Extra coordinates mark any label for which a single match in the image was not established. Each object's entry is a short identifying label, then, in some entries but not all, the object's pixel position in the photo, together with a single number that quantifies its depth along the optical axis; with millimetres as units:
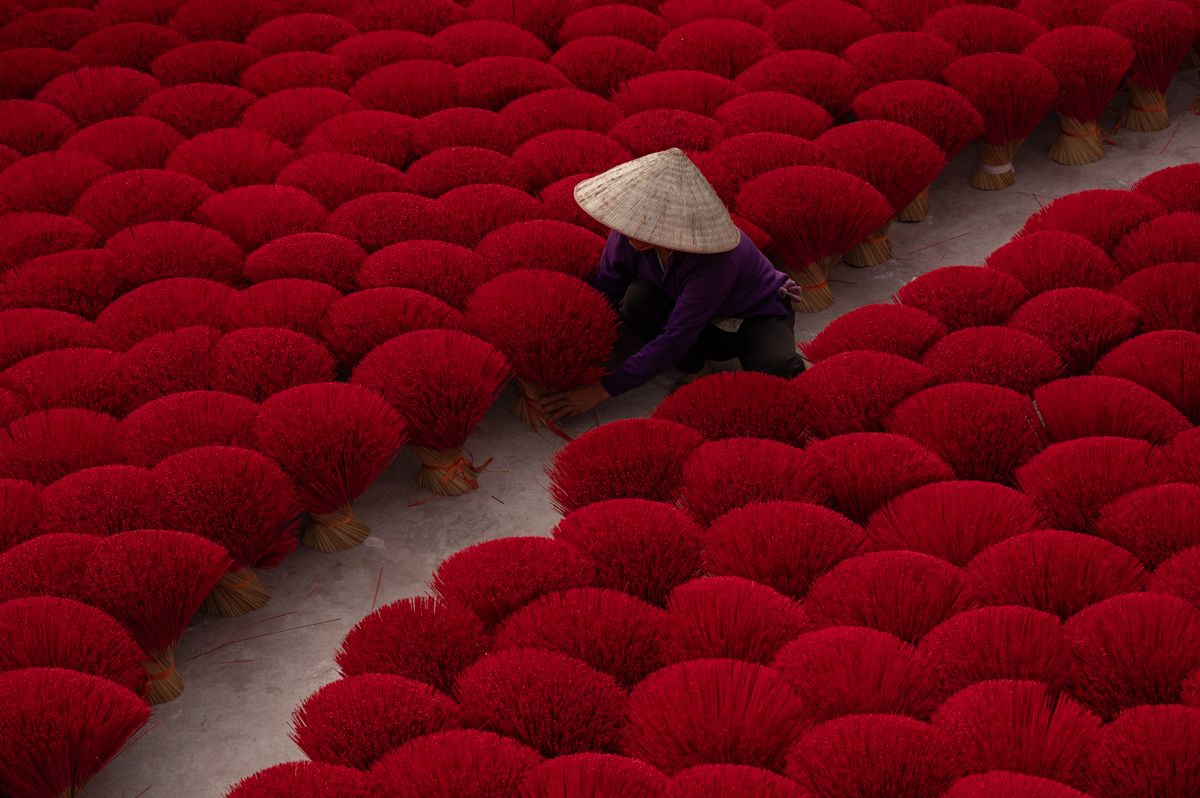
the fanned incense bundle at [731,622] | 7938
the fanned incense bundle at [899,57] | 9547
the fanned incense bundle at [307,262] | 8816
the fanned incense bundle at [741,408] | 8453
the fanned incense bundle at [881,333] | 8646
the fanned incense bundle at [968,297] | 8738
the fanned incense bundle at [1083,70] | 9601
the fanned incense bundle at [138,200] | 9007
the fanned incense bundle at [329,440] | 8402
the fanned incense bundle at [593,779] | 7696
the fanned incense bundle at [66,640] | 7984
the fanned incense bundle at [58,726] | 7863
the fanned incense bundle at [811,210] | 9037
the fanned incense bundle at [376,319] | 8657
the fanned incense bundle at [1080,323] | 8621
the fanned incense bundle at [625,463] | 8342
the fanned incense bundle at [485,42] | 9649
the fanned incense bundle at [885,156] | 9208
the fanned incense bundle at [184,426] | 8378
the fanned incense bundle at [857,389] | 8475
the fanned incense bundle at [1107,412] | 8361
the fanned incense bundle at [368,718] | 7831
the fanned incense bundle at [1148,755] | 7671
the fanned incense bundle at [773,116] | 9286
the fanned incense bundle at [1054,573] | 7986
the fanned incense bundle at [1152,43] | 9742
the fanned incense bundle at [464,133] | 9241
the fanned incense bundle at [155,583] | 8112
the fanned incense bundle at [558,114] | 9316
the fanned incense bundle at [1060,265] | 8814
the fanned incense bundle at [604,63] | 9568
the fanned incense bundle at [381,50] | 9613
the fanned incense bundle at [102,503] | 8222
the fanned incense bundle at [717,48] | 9607
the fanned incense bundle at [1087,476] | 8185
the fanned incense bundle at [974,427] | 8348
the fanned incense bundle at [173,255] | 8829
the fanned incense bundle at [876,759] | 7687
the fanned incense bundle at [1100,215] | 8962
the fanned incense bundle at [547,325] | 8685
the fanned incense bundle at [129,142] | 9235
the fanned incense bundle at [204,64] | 9610
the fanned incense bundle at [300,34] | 9724
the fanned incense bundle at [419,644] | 7965
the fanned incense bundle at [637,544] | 8115
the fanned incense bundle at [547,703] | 7840
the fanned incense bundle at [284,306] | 8673
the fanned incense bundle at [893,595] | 7965
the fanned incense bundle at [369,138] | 9211
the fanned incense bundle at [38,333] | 8613
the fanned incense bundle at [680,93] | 9415
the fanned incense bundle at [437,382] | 8547
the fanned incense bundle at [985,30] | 9712
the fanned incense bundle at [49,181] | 9085
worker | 8600
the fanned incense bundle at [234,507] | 8265
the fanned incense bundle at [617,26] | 9763
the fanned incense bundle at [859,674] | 7812
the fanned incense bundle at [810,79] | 9478
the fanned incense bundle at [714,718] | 7764
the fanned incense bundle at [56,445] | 8339
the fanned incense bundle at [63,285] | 8759
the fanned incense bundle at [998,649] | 7852
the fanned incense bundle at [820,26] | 9706
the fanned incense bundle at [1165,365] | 8441
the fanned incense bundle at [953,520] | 8119
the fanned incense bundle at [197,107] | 9391
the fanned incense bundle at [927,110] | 9382
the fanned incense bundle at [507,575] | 8062
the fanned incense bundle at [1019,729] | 7722
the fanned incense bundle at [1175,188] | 9073
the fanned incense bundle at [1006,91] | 9493
